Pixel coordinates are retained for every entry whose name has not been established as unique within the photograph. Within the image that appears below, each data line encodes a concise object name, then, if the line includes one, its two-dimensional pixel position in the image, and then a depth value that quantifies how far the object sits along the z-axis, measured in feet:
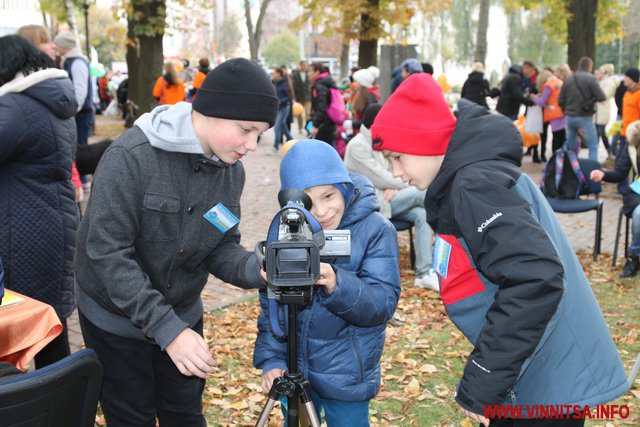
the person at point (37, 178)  11.38
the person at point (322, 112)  37.19
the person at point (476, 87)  47.01
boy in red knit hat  6.42
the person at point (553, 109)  44.98
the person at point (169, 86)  43.86
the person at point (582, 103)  40.98
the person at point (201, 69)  49.39
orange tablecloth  9.02
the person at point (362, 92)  30.45
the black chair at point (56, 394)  5.82
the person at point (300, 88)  67.00
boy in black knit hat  7.39
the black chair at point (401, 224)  21.73
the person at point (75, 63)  30.48
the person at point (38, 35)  17.46
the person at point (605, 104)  48.03
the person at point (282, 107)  51.75
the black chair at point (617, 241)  23.69
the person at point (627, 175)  21.90
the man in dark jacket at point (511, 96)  45.29
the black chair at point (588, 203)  24.14
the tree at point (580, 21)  51.52
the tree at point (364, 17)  51.62
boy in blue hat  8.69
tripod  6.83
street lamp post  66.38
